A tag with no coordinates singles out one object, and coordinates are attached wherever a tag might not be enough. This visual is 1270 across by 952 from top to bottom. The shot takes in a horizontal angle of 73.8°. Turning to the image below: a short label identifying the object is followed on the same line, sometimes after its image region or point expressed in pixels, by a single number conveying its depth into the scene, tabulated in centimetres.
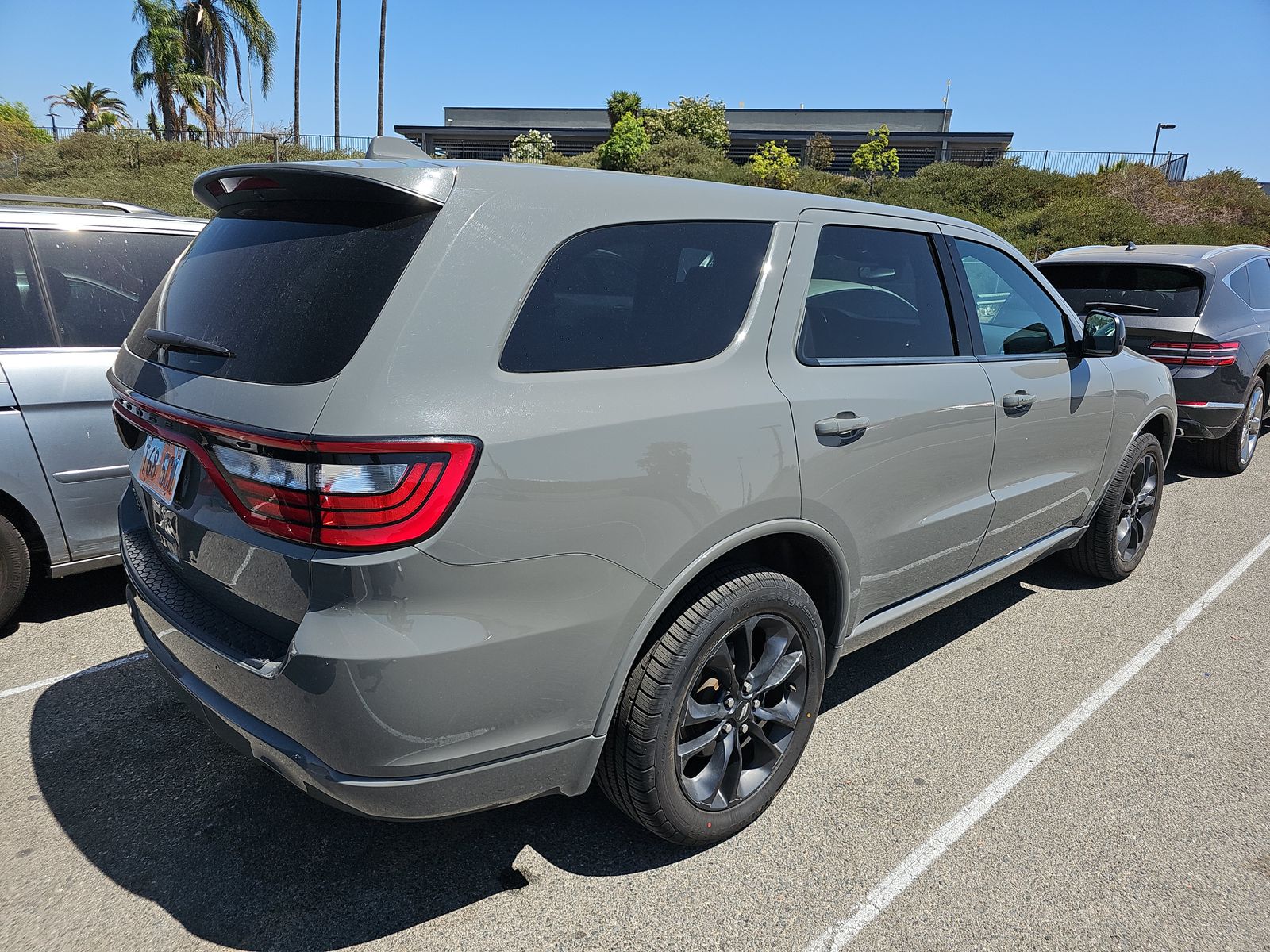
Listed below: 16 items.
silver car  345
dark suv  641
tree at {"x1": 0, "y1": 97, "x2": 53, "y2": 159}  3206
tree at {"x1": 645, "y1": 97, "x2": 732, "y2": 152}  3566
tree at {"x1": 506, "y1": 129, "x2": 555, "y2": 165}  3492
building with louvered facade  4331
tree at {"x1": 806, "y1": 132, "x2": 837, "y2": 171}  3678
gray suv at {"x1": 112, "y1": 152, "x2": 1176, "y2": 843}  175
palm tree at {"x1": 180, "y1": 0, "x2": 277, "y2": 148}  3981
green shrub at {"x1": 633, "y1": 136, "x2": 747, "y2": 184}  2980
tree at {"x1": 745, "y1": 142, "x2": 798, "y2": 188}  2830
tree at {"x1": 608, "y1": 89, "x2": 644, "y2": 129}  3638
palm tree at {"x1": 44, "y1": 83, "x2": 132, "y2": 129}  5588
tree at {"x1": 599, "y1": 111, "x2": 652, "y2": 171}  3222
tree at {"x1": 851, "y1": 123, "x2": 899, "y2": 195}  3394
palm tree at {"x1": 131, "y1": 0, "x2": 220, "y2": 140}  3812
